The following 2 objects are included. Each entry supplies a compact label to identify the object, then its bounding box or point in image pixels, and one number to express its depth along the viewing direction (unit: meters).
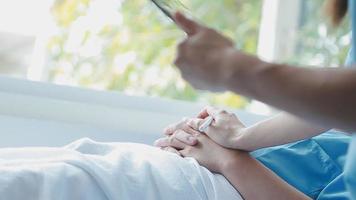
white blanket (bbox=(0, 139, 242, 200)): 1.75
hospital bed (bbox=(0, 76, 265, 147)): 2.67
